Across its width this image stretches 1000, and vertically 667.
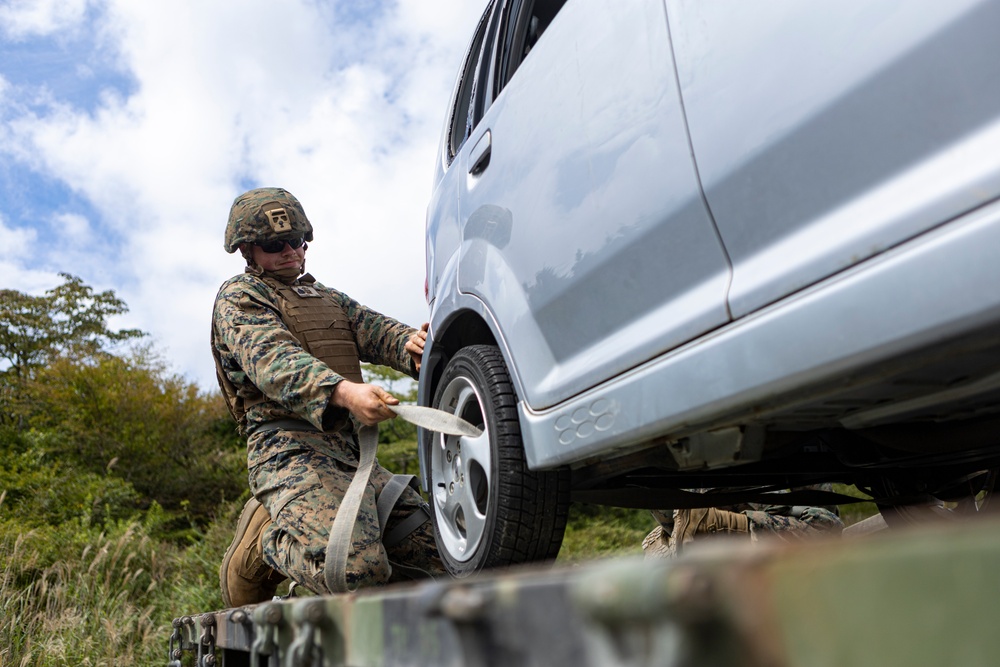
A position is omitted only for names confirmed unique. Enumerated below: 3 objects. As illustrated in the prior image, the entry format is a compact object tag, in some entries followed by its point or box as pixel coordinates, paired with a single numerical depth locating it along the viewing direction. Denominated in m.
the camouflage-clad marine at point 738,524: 3.43
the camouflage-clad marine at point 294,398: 2.69
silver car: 1.18
